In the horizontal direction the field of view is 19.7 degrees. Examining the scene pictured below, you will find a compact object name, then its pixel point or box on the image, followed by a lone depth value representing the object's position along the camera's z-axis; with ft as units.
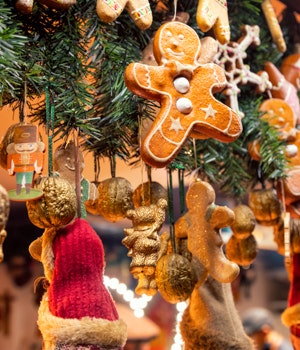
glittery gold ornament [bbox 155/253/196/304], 2.35
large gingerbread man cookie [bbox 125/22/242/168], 2.20
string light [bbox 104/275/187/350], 2.65
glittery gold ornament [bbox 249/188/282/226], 2.84
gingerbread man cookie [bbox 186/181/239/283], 2.44
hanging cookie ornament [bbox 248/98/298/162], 2.84
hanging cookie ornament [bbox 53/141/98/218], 2.30
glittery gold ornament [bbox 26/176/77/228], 2.13
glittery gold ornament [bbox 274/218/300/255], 2.86
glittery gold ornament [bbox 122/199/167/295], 2.24
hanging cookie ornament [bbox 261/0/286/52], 2.98
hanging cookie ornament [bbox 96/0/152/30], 2.29
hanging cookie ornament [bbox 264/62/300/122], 3.00
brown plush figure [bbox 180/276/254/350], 2.49
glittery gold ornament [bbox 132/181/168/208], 2.42
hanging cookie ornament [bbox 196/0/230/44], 2.46
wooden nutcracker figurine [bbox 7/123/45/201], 2.10
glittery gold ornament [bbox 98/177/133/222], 2.44
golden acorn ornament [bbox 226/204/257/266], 2.76
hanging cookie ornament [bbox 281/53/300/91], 3.12
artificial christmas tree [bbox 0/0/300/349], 2.25
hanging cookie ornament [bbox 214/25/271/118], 2.77
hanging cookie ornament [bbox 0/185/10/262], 1.92
